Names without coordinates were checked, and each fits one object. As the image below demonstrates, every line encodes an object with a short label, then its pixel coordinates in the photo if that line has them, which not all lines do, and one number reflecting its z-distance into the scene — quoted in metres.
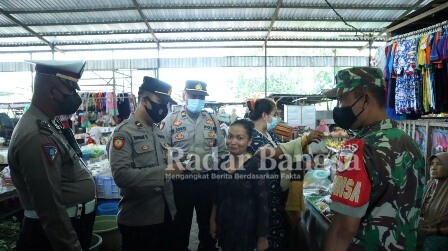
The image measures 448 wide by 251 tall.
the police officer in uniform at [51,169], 1.58
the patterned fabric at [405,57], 3.44
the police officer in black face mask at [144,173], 2.27
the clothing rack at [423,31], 3.14
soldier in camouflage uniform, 1.46
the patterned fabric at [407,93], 3.49
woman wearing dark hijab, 2.81
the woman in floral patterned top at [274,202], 2.96
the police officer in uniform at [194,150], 3.54
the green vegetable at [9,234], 2.35
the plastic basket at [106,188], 4.30
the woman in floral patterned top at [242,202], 2.59
